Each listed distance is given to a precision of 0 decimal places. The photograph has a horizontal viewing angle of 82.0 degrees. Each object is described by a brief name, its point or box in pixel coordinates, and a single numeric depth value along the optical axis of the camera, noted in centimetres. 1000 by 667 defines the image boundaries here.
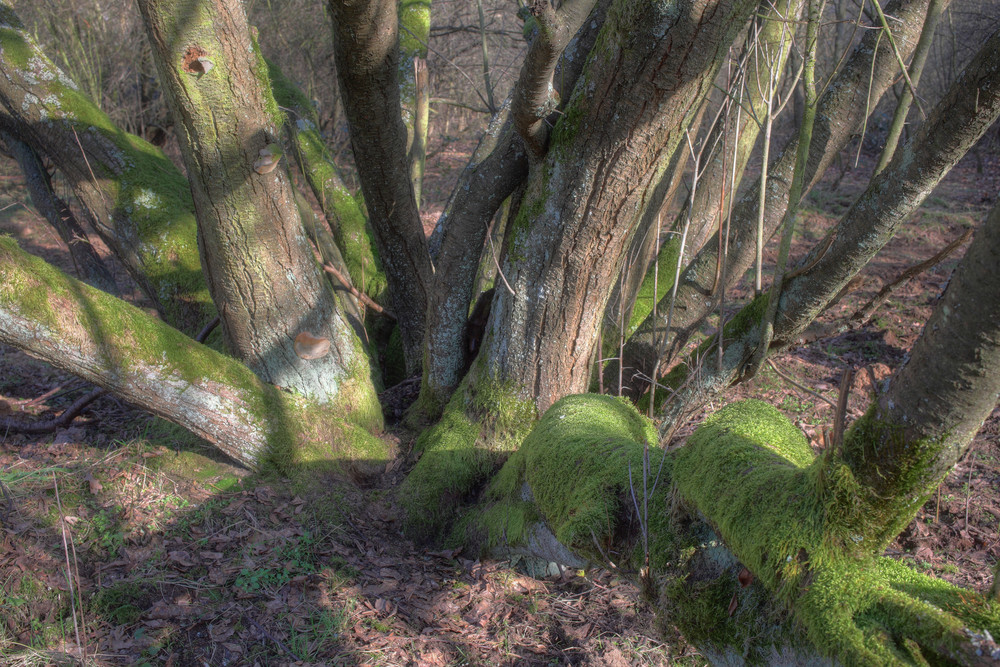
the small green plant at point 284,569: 281
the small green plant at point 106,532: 286
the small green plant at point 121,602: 254
